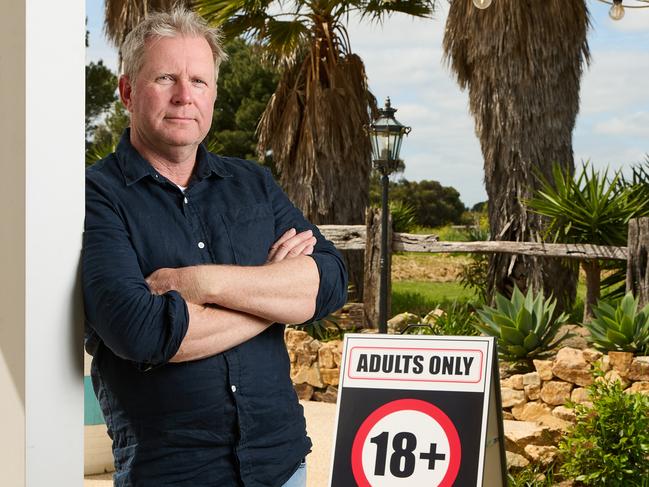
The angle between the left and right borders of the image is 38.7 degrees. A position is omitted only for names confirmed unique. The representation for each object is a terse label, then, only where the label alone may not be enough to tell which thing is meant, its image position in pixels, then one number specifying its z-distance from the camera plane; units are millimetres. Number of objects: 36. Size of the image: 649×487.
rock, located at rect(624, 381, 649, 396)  6285
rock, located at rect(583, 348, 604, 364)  6816
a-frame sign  2842
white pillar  1881
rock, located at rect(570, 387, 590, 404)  6551
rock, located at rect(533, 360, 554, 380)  6859
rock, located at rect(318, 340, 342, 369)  8641
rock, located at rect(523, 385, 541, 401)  6926
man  1967
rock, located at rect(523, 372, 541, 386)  6934
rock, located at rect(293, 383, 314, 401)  8688
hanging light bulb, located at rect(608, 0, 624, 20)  9523
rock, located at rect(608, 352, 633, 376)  6562
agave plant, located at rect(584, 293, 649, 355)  6824
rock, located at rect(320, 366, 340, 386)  8609
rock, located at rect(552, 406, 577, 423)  6176
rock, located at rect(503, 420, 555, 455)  5727
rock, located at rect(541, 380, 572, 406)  6766
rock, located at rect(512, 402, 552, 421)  6781
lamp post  9523
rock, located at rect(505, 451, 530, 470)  5582
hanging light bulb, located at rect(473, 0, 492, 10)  7427
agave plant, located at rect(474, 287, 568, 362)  7375
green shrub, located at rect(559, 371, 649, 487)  5055
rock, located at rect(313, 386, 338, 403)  8594
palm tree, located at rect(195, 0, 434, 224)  12938
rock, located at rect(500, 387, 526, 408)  6910
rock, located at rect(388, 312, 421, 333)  9812
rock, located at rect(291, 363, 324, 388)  8672
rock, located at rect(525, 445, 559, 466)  5613
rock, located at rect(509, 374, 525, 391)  6973
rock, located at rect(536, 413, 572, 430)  5844
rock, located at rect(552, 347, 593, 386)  6711
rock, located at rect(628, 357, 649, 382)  6484
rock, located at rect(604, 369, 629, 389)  6493
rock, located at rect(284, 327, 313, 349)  8844
